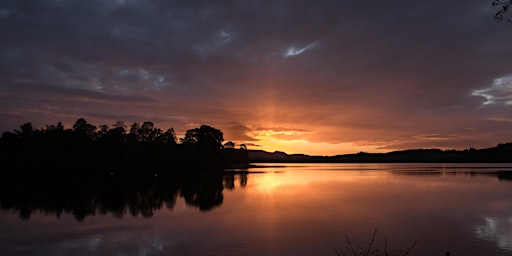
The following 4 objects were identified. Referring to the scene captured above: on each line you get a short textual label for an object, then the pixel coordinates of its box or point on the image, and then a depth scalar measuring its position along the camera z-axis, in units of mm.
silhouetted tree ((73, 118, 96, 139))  107475
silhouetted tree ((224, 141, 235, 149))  174875
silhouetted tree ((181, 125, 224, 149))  140500
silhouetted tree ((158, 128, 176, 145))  124550
